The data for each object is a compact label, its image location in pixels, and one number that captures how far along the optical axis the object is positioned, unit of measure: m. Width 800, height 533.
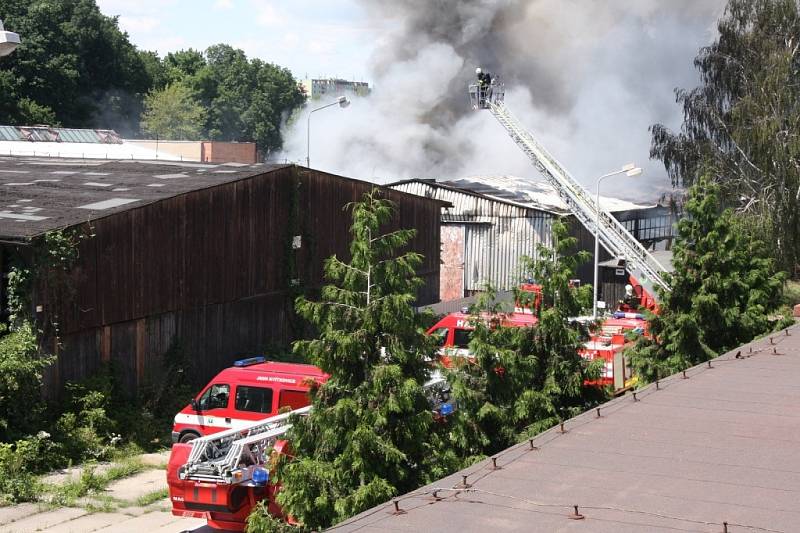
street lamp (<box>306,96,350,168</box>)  36.72
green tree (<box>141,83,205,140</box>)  81.56
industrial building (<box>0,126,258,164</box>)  45.62
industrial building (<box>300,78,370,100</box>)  155.98
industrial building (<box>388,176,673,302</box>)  40.12
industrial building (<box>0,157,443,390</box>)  19.41
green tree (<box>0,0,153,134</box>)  70.12
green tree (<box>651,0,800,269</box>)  39.38
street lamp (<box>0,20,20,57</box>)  20.83
